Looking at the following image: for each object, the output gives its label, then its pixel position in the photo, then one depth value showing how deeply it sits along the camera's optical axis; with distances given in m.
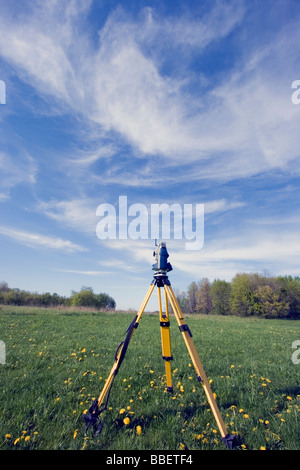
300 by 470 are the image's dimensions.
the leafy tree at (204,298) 79.46
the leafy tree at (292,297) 65.56
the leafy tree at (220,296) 74.01
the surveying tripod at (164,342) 3.53
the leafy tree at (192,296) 84.38
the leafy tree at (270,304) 62.91
